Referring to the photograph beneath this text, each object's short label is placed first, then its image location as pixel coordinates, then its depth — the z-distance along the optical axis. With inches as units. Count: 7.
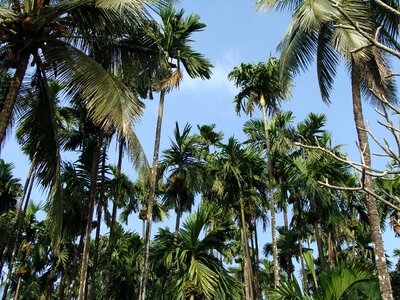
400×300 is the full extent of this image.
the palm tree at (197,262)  532.4
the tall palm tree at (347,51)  457.7
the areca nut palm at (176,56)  665.0
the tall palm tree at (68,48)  354.9
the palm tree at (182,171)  824.9
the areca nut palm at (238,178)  914.1
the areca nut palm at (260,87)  927.7
